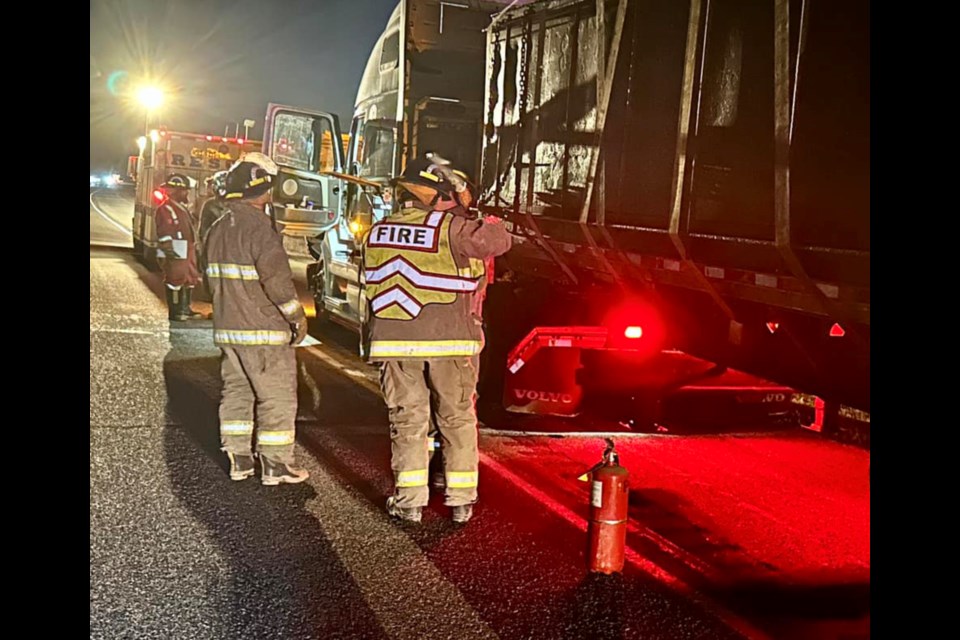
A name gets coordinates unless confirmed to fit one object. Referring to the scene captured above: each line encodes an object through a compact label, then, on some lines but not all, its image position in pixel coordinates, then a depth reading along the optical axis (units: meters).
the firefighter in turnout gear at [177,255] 10.02
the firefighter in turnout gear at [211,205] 4.97
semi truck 3.90
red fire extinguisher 3.88
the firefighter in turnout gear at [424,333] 4.44
